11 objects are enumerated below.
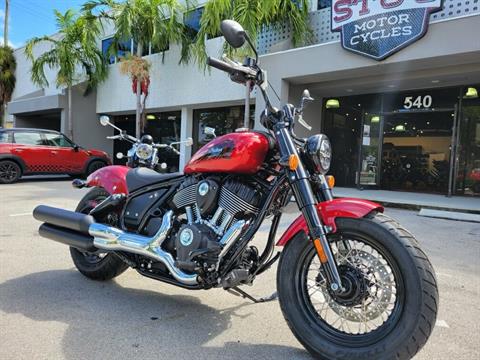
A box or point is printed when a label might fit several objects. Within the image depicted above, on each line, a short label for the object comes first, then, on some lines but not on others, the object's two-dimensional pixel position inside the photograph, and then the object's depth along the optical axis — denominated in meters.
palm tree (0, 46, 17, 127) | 24.77
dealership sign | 8.30
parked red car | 11.58
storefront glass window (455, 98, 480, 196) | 10.92
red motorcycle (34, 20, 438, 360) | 2.12
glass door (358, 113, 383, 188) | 12.61
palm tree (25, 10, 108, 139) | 16.02
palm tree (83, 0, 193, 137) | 13.56
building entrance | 11.52
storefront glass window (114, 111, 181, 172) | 16.62
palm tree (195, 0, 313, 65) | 9.94
